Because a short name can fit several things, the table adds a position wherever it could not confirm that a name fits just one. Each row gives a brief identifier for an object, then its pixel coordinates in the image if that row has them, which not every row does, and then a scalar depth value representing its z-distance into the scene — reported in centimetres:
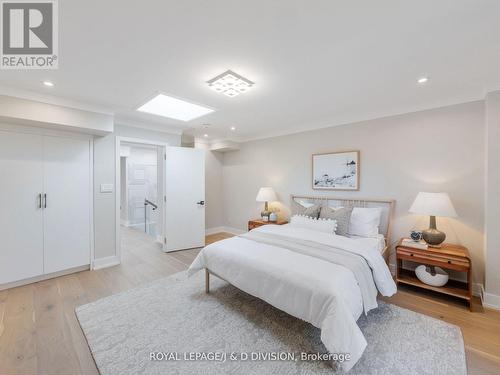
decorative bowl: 255
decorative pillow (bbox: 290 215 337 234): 309
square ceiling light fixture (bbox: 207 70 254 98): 221
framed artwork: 352
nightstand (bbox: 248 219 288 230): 428
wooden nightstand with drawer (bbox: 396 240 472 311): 234
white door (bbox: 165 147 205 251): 428
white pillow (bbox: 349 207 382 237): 304
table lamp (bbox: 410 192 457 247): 246
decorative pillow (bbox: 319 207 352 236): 308
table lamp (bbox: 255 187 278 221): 442
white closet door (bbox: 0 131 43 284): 274
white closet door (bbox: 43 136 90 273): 305
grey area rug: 160
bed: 154
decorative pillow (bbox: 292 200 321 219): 349
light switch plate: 351
